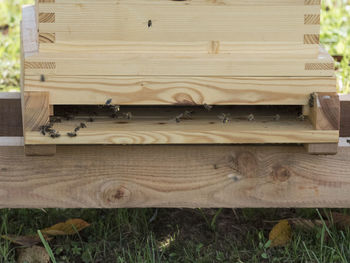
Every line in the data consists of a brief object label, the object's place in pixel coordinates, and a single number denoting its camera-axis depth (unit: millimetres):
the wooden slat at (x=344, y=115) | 2676
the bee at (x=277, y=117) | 2322
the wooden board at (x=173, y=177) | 2266
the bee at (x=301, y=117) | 2277
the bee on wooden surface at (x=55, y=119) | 2240
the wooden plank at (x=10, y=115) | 2730
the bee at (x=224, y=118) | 2266
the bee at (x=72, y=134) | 2108
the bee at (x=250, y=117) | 2301
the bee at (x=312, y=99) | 2191
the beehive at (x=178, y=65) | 2143
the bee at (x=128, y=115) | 2307
